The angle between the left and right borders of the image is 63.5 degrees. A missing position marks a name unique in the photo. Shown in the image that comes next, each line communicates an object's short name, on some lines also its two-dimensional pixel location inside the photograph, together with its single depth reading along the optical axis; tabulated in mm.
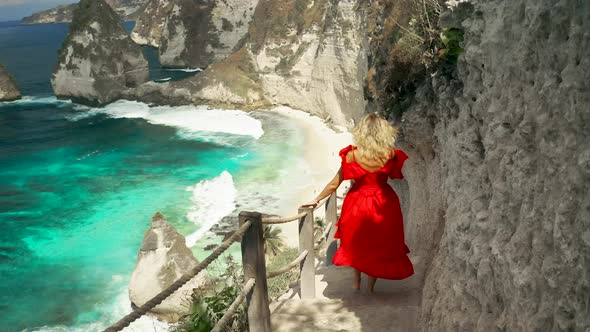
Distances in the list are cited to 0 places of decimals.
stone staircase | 4809
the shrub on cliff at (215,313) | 4695
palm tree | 19688
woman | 4832
